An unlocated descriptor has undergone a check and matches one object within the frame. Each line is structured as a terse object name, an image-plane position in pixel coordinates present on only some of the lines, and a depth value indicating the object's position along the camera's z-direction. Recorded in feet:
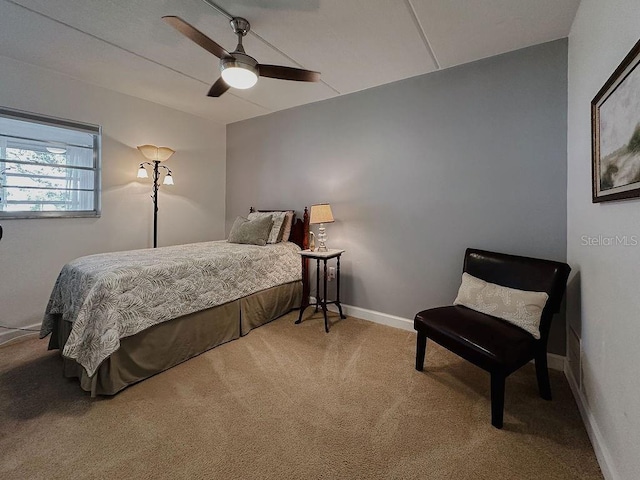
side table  9.56
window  8.67
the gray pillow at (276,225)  11.08
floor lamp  10.59
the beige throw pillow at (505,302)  5.78
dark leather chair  5.19
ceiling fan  5.87
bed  5.90
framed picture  3.57
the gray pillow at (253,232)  10.56
